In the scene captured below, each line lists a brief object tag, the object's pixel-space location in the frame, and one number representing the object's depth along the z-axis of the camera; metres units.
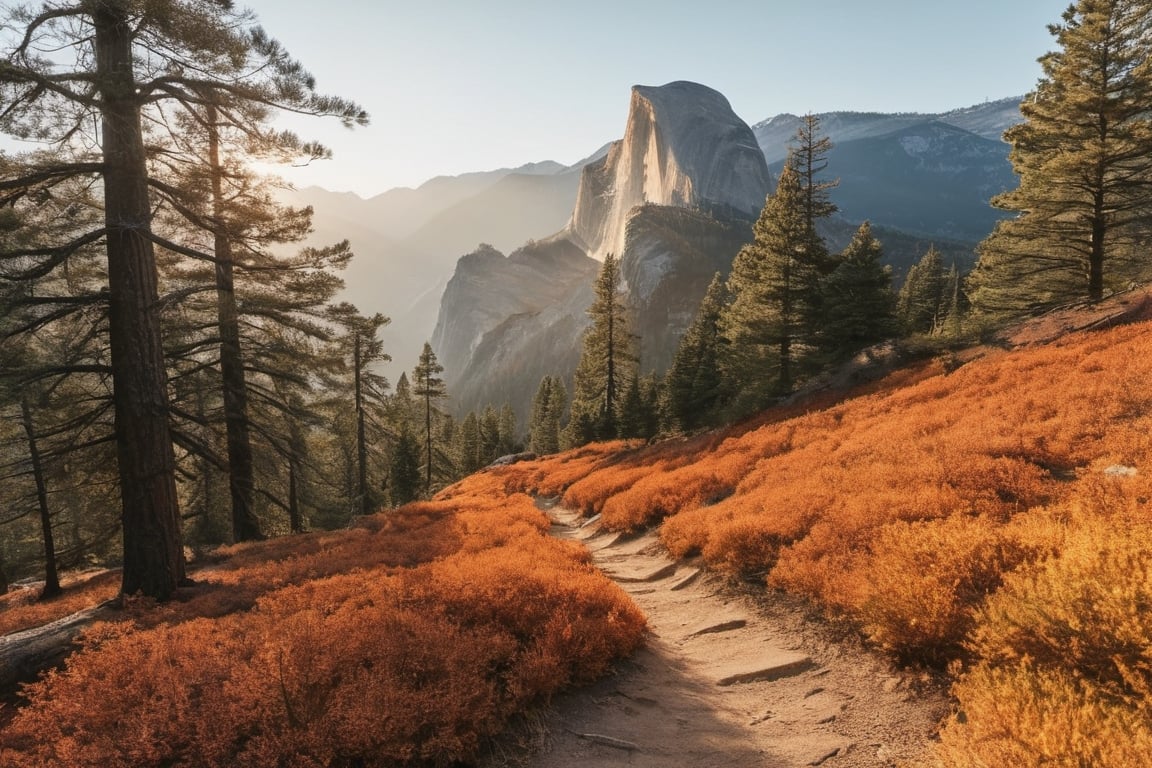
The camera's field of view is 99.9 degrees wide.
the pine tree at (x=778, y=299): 22.42
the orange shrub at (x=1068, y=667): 2.58
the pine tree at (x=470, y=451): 56.34
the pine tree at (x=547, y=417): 61.41
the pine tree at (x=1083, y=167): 17.20
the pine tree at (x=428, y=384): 38.75
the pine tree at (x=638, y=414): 42.84
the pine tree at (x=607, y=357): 36.19
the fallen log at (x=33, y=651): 5.74
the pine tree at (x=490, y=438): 60.25
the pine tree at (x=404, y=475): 39.62
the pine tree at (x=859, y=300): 20.94
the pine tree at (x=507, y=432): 66.56
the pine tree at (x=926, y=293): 52.81
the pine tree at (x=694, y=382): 38.06
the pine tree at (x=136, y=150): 6.82
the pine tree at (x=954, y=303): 37.51
